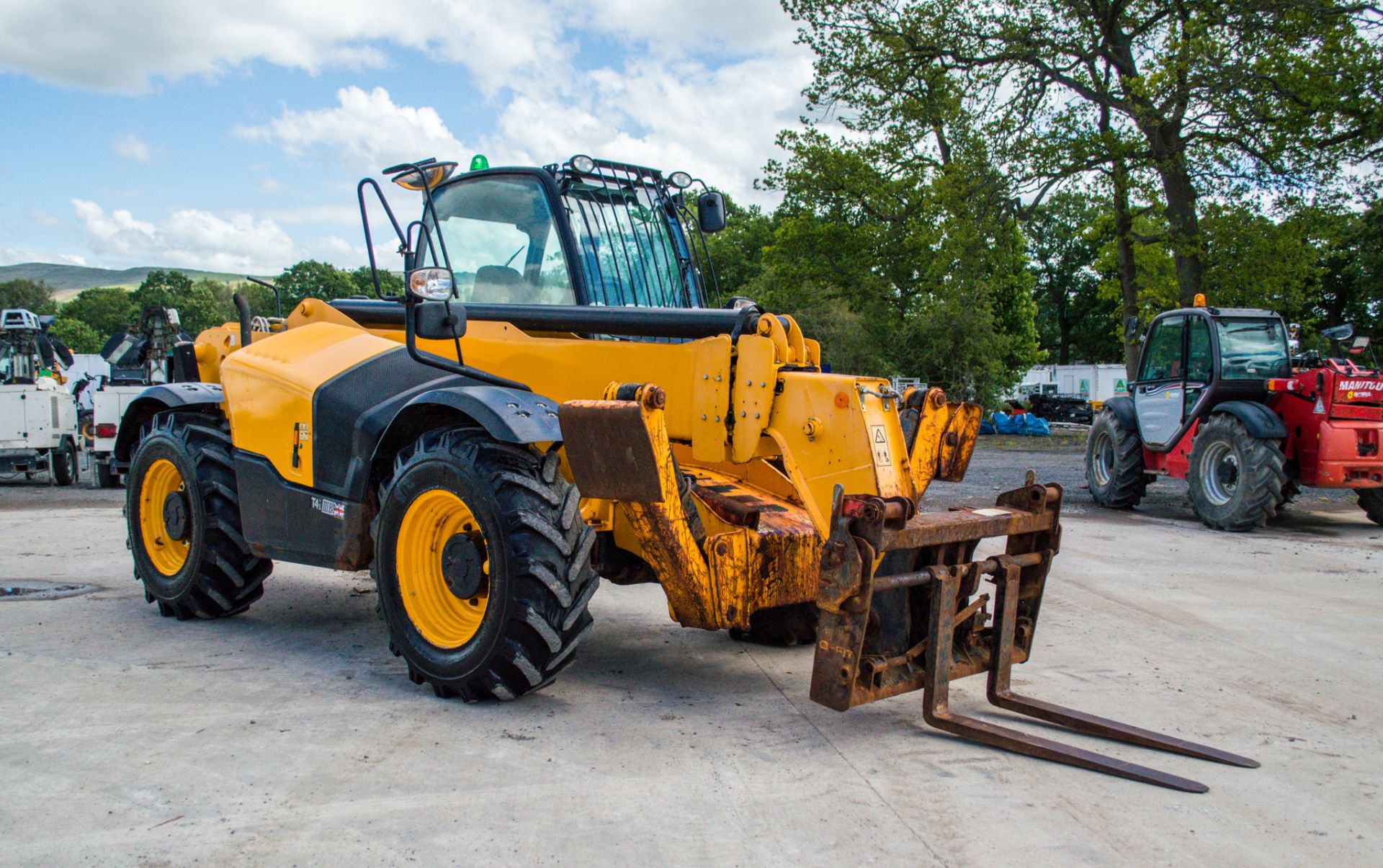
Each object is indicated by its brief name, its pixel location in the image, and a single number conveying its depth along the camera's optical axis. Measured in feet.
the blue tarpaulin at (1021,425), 97.10
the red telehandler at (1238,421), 35.35
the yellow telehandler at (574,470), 13.91
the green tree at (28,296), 250.78
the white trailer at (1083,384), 160.66
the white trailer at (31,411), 53.21
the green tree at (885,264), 98.22
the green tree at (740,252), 197.88
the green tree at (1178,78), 61.31
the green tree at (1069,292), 212.43
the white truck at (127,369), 53.26
